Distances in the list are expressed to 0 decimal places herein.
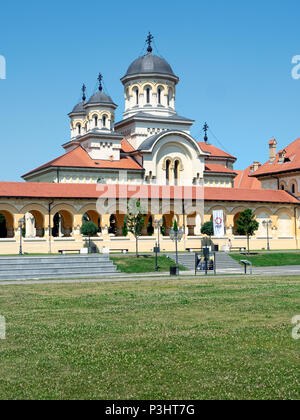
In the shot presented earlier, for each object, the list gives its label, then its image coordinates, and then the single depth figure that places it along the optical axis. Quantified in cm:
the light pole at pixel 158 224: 4378
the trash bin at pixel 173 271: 3200
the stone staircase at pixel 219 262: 3919
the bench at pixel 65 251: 4289
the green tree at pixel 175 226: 4727
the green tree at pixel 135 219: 4322
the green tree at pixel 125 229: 4421
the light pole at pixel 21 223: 4176
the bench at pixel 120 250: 4550
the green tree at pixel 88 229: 4334
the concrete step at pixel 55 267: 3209
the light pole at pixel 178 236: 4574
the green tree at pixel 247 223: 4747
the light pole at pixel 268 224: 5047
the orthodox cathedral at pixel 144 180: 4597
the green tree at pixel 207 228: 4806
